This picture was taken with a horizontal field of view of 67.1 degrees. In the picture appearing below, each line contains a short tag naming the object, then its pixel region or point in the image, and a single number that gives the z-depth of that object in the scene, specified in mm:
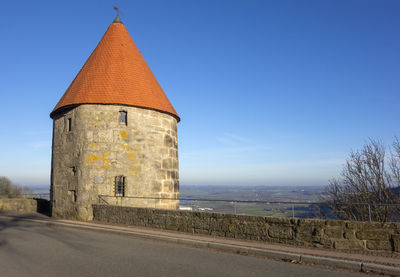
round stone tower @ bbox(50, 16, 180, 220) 13875
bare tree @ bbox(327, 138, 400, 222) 14828
